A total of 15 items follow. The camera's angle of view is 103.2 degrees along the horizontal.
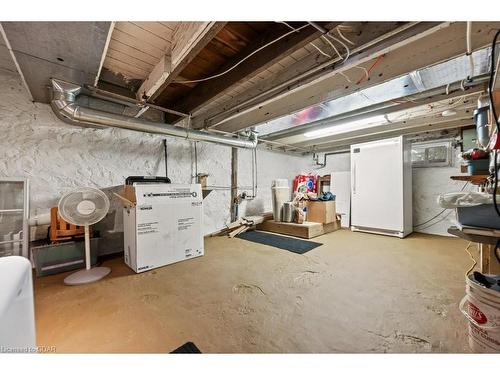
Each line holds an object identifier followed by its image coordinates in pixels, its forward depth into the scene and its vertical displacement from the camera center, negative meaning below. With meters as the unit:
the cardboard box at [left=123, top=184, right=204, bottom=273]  2.17 -0.44
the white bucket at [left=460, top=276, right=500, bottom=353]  0.92 -0.65
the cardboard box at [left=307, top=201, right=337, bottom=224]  4.00 -0.55
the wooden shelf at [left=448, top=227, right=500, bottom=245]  1.01 -0.29
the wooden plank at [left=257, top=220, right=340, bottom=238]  3.63 -0.85
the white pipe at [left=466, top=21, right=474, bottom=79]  1.07 +0.84
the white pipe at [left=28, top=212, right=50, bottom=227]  2.13 -0.33
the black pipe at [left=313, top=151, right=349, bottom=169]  5.17 +0.78
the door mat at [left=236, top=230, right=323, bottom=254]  2.98 -0.95
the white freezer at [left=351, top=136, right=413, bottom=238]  3.53 -0.06
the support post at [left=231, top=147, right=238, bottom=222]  4.17 +0.00
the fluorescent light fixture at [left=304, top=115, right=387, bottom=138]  2.96 +0.97
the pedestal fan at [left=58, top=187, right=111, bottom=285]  1.90 -0.23
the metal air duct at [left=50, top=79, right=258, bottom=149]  1.99 +0.80
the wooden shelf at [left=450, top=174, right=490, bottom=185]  1.71 +0.05
